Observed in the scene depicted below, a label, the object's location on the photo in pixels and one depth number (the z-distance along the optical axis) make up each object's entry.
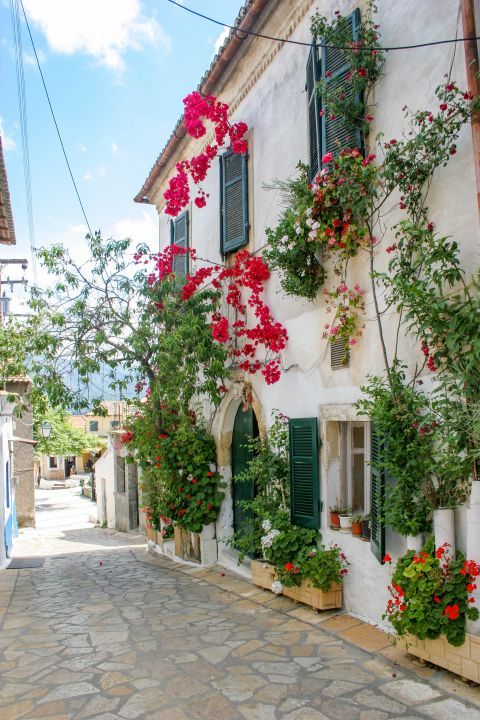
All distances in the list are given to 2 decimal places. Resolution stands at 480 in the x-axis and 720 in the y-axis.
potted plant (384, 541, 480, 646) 4.65
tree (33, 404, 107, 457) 39.62
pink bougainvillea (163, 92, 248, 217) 9.45
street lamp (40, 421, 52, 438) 38.47
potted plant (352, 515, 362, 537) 6.60
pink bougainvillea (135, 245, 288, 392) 8.28
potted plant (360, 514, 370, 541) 6.53
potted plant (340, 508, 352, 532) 6.81
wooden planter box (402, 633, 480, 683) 4.59
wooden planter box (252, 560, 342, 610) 6.73
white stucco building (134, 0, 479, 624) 5.48
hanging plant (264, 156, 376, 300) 6.07
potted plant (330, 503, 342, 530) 6.95
